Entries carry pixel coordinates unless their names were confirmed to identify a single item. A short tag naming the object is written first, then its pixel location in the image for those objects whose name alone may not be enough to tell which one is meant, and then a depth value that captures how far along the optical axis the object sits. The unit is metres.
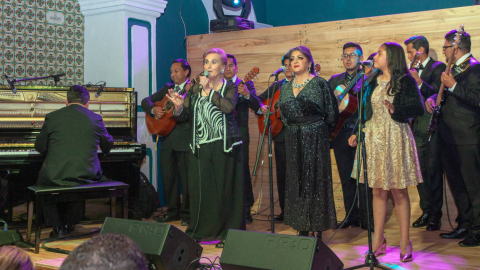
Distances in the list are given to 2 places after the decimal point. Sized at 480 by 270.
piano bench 3.91
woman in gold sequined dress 3.38
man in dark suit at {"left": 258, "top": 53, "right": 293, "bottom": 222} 5.08
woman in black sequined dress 3.71
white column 5.79
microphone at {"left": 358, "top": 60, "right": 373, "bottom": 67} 3.08
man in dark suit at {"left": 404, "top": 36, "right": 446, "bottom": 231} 4.51
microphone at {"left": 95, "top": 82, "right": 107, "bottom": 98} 5.04
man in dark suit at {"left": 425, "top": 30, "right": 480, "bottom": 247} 4.01
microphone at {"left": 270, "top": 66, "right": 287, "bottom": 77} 3.30
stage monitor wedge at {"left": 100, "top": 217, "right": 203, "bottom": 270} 2.91
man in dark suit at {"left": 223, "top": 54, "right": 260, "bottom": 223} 4.77
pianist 4.12
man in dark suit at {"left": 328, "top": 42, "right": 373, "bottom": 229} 4.63
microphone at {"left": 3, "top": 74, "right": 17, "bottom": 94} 4.68
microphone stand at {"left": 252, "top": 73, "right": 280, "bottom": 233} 3.18
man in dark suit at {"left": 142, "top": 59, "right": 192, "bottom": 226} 5.15
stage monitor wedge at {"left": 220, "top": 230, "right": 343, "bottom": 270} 2.46
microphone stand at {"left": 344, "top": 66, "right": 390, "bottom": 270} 3.07
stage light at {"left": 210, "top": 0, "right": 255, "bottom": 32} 6.02
